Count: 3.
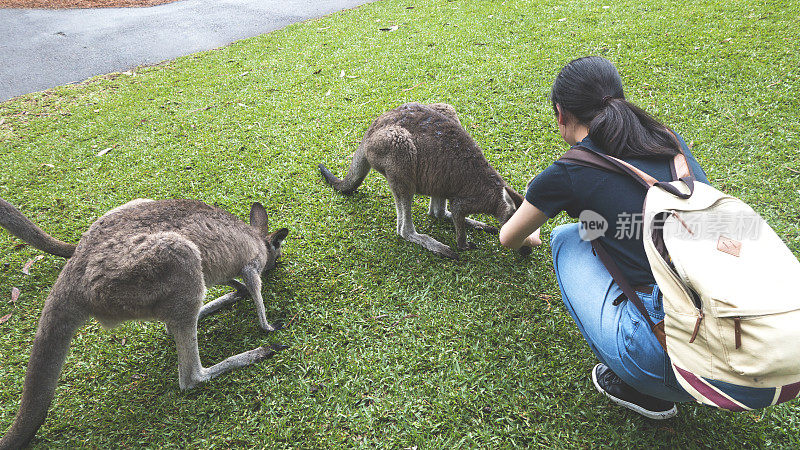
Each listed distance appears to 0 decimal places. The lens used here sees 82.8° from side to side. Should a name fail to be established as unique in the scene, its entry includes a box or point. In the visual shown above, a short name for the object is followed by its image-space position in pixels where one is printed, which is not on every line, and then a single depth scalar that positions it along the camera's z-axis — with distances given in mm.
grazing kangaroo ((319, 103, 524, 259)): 3285
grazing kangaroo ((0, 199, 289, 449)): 2312
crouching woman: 1975
